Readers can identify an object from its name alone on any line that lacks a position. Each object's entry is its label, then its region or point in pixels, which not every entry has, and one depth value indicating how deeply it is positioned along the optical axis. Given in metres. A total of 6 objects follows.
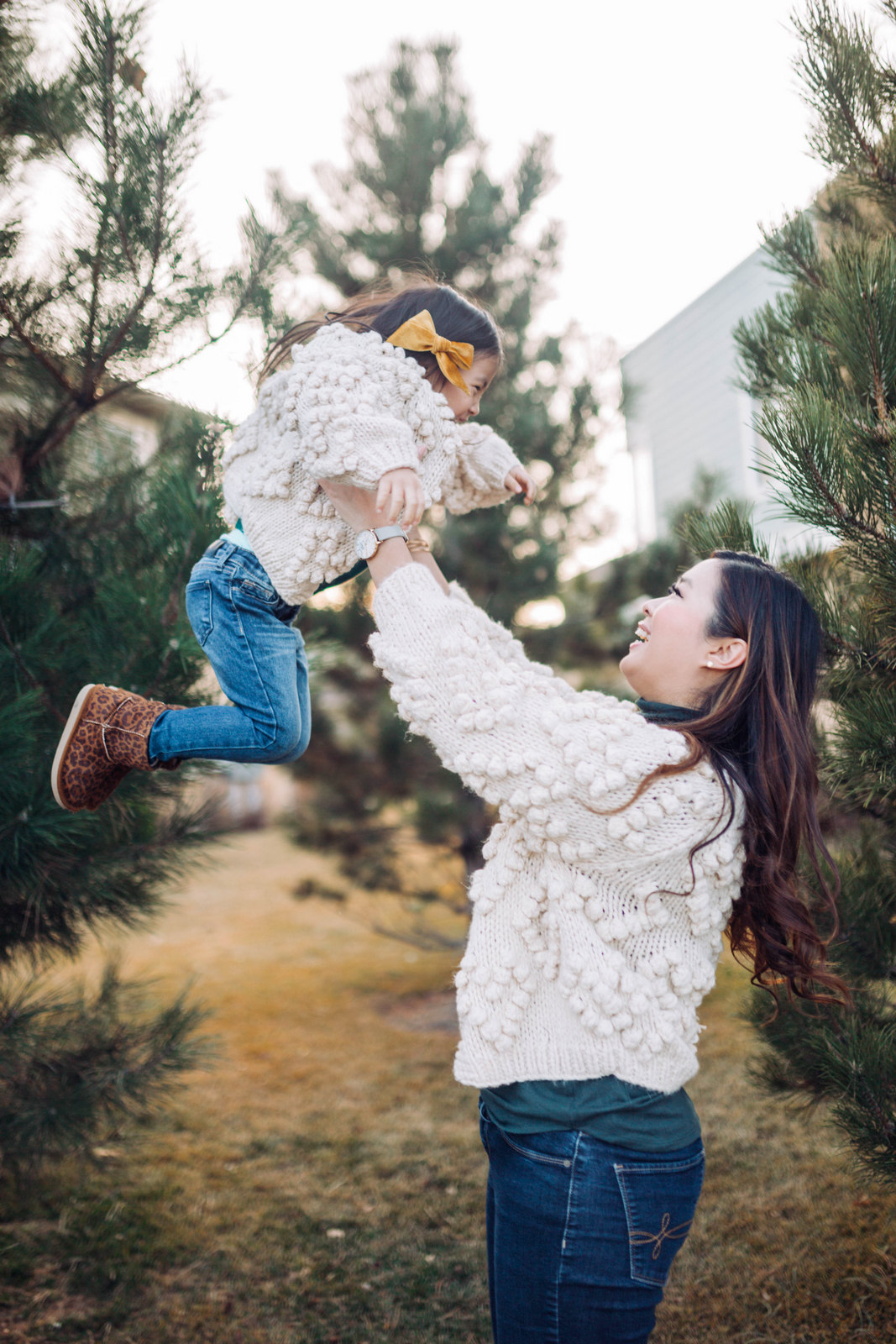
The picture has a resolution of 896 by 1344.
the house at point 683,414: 4.42
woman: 1.18
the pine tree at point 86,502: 1.93
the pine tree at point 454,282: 4.55
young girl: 1.57
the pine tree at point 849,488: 1.55
